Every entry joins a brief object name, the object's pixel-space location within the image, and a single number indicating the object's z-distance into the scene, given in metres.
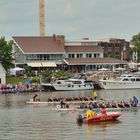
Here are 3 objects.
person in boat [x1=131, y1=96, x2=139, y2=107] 77.12
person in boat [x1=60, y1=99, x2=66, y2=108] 77.69
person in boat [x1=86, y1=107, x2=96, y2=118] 64.56
